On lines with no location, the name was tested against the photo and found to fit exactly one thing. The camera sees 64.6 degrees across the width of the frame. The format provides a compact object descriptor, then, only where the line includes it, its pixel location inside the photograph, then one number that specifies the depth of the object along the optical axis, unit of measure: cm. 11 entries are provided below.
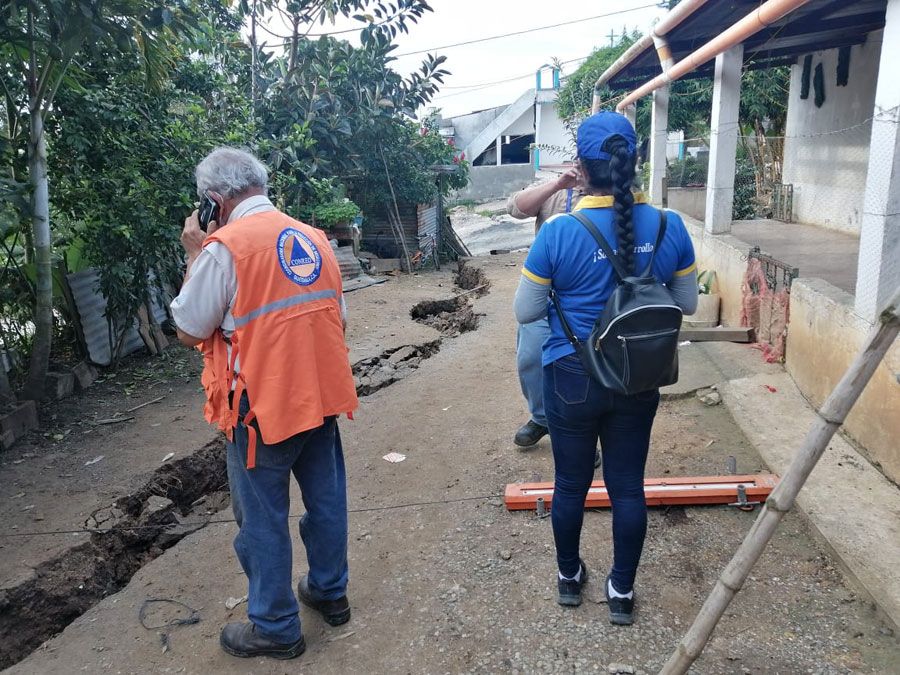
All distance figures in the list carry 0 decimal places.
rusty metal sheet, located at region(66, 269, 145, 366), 659
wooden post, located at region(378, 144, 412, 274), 1401
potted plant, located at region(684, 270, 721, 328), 707
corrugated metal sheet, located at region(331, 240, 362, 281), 1217
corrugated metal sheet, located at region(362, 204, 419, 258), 1458
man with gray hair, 246
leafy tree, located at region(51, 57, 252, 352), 583
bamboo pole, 162
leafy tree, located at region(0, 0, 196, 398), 447
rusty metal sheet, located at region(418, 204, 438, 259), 1470
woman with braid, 245
